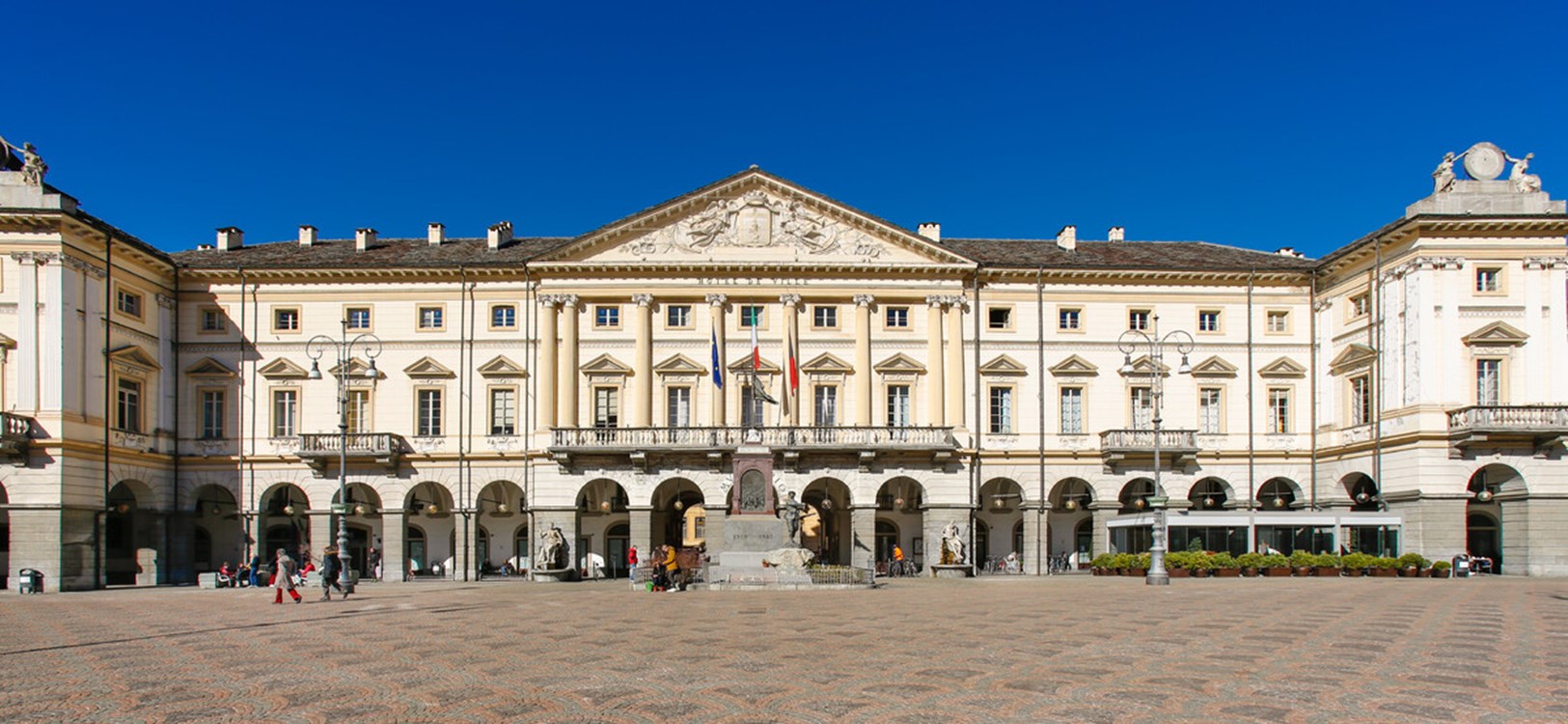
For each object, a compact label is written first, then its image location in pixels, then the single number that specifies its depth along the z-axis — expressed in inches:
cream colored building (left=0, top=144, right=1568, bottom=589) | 2240.4
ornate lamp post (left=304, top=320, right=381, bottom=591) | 1547.7
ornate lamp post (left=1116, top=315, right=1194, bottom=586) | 1628.9
